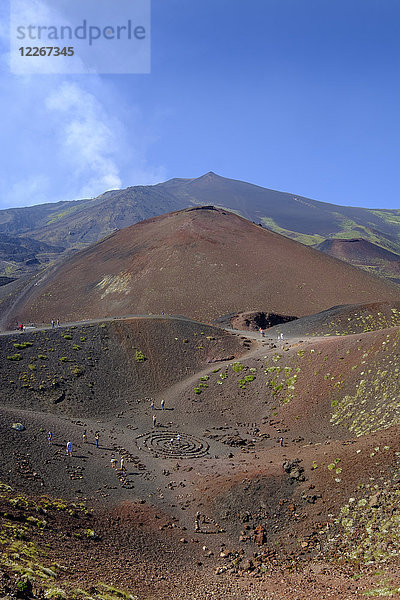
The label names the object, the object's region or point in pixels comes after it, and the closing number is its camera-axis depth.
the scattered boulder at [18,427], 28.32
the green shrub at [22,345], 45.70
